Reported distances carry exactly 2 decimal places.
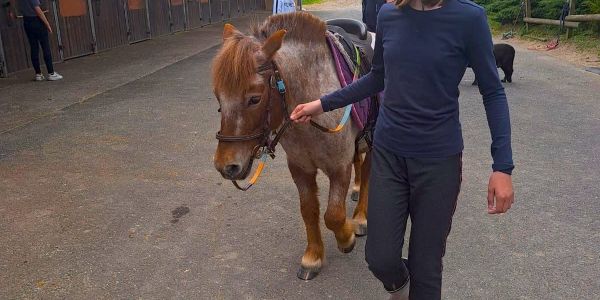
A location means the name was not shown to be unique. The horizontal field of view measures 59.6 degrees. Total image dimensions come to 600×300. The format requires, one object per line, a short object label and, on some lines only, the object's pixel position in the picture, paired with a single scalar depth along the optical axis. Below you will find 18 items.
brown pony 2.66
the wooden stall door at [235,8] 28.21
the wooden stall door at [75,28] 12.54
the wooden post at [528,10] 17.19
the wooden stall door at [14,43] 10.36
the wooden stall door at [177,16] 19.75
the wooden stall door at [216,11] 24.70
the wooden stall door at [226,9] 26.57
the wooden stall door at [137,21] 16.11
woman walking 2.14
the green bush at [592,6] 13.91
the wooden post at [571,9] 14.52
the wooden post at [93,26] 13.54
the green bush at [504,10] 18.11
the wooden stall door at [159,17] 17.73
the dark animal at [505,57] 9.74
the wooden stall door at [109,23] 14.05
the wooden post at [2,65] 10.34
